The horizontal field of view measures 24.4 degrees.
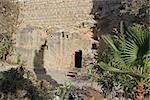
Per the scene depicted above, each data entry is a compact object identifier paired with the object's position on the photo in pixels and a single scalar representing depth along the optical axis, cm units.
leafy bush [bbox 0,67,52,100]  905
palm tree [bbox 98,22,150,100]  617
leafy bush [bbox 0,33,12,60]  1878
